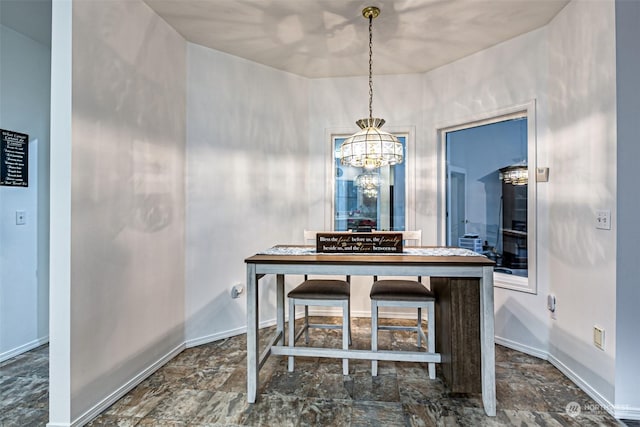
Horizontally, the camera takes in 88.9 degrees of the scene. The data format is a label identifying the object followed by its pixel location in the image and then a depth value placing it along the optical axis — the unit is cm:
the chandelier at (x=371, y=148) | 226
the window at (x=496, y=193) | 287
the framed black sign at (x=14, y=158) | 262
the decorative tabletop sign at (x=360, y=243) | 229
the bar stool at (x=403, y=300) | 226
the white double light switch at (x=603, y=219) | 198
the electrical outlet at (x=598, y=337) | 203
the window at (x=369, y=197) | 371
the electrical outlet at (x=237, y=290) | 321
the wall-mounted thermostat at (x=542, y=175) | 268
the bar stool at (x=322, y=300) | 235
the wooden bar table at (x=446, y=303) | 193
